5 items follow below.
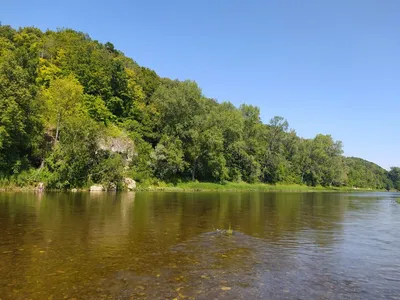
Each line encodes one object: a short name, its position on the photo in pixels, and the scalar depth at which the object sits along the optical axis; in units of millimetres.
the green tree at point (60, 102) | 58372
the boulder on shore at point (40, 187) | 46644
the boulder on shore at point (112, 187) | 54562
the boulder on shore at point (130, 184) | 58212
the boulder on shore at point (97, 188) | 51803
